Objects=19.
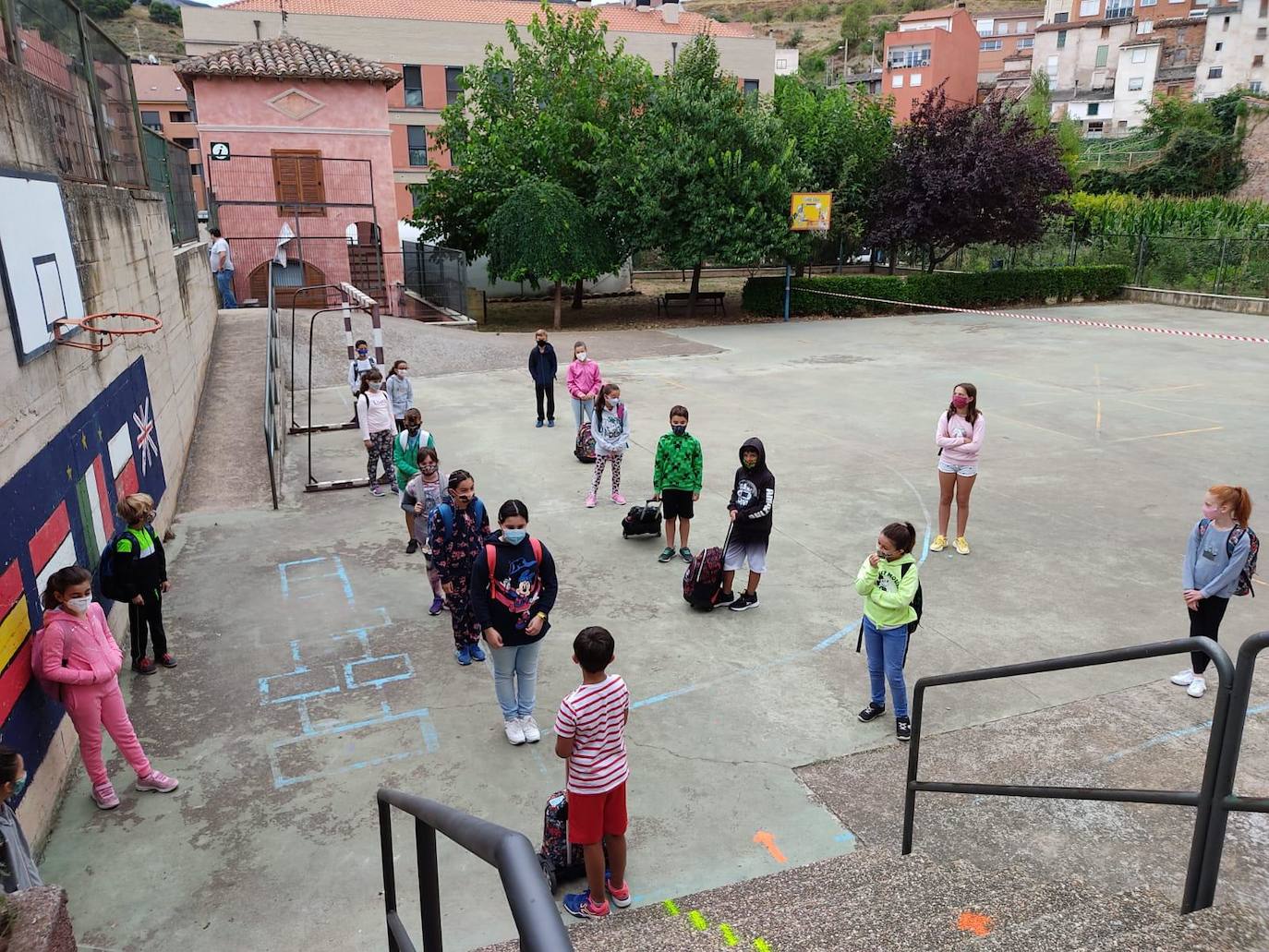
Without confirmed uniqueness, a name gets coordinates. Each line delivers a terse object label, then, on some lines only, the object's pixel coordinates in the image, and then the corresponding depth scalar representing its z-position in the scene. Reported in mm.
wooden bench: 31709
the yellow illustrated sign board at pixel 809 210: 27484
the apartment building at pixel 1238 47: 72875
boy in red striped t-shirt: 4398
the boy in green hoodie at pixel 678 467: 8789
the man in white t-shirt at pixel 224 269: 23328
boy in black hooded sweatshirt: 7715
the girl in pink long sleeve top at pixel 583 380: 13297
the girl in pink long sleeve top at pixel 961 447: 9172
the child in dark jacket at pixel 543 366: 14406
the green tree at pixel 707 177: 26938
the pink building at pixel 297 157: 27062
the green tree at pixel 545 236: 27078
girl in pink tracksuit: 5227
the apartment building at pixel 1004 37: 107312
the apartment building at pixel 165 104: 69438
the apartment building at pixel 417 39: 43844
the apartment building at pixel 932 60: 72250
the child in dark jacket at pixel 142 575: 6672
